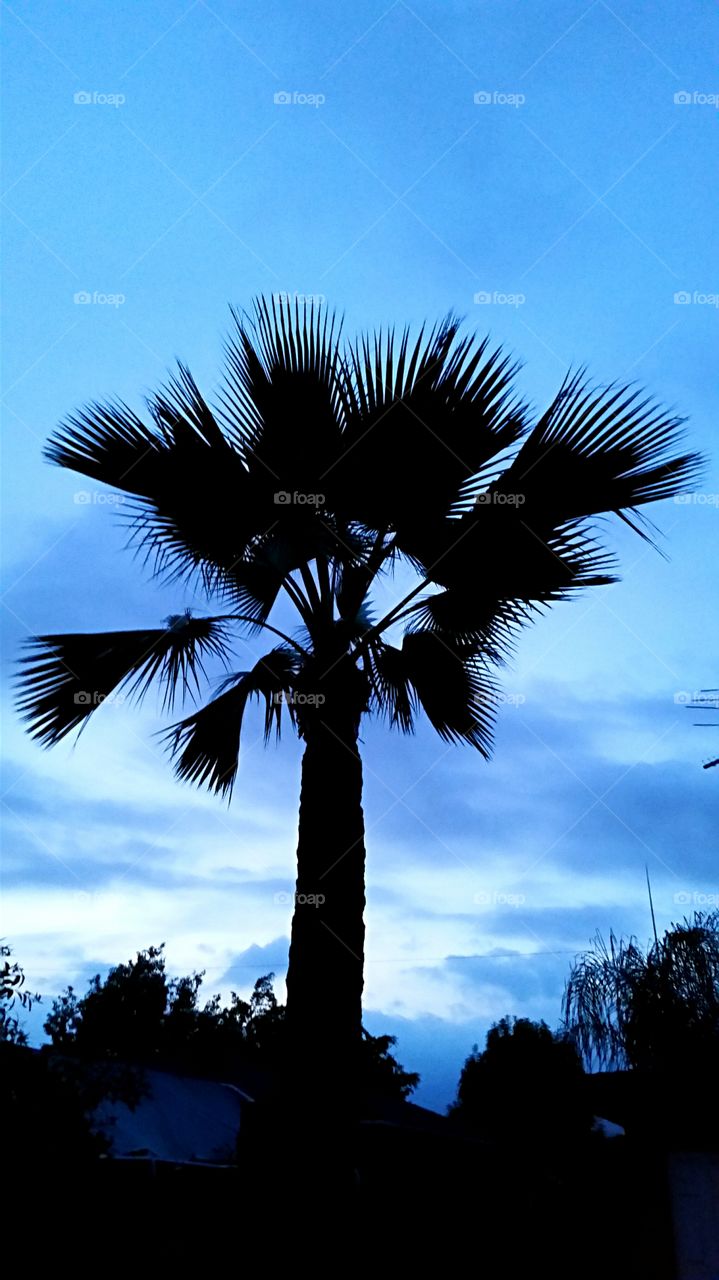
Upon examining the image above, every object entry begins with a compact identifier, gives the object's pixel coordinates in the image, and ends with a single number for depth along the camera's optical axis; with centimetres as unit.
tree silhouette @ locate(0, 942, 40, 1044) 501
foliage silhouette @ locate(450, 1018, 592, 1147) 1551
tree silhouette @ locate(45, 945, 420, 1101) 728
